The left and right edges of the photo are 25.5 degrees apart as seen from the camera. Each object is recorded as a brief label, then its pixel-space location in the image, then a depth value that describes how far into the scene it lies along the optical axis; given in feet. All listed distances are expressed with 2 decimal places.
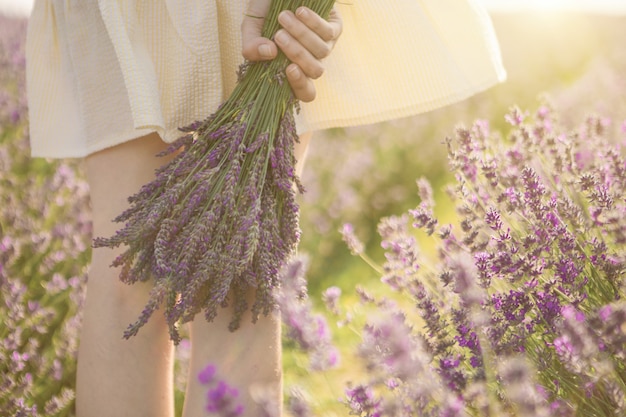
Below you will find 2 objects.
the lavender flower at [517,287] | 4.44
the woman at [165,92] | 5.21
